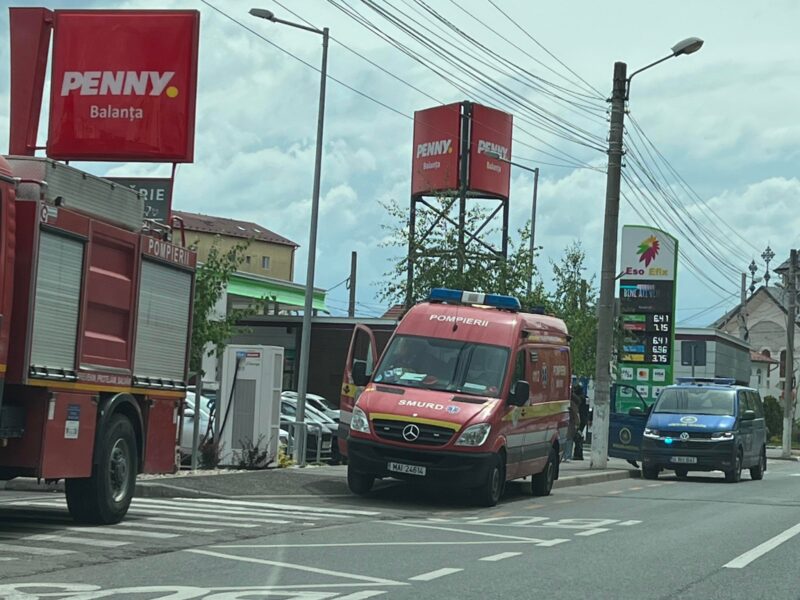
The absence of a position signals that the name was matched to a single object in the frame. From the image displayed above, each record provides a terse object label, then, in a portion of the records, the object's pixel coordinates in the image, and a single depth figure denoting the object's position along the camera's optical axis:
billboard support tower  45.03
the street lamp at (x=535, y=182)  42.88
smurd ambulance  17.02
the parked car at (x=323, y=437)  27.19
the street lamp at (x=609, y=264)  27.89
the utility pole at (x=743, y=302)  75.68
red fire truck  11.41
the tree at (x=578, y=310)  43.50
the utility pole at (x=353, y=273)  72.31
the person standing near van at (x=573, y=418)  29.68
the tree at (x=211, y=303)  21.08
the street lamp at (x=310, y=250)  25.19
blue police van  26.98
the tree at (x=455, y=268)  29.06
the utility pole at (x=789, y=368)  52.66
